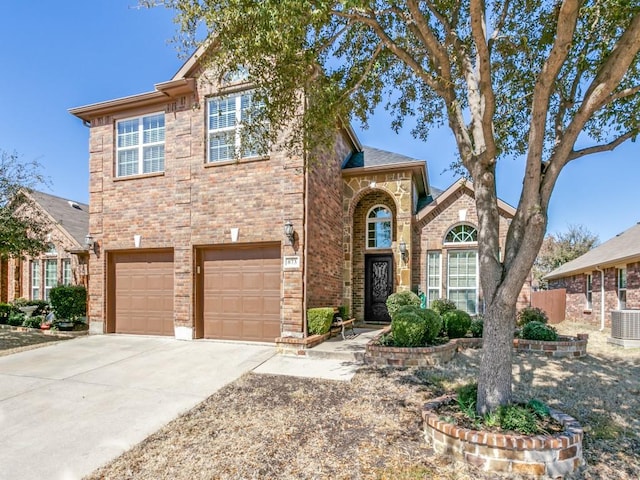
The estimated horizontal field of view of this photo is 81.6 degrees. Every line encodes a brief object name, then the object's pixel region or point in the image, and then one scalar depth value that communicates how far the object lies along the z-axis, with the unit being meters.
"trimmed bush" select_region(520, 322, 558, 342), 8.15
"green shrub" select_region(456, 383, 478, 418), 4.25
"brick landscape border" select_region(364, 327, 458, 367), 6.90
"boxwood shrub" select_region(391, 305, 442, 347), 7.14
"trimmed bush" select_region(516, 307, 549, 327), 9.55
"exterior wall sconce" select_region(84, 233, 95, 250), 10.84
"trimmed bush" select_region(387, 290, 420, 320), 10.36
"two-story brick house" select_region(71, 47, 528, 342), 9.27
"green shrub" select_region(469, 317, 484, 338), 8.96
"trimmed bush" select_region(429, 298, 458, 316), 10.20
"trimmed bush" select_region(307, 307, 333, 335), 8.74
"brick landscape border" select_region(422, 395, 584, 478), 3.57
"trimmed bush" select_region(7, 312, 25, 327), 13.82
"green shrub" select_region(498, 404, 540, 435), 3.81
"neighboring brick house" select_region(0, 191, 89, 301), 15.15
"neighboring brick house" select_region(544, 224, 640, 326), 12.41
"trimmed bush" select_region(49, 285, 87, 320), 12.48
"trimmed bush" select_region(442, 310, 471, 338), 8.75
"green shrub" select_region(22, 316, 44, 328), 12.97
